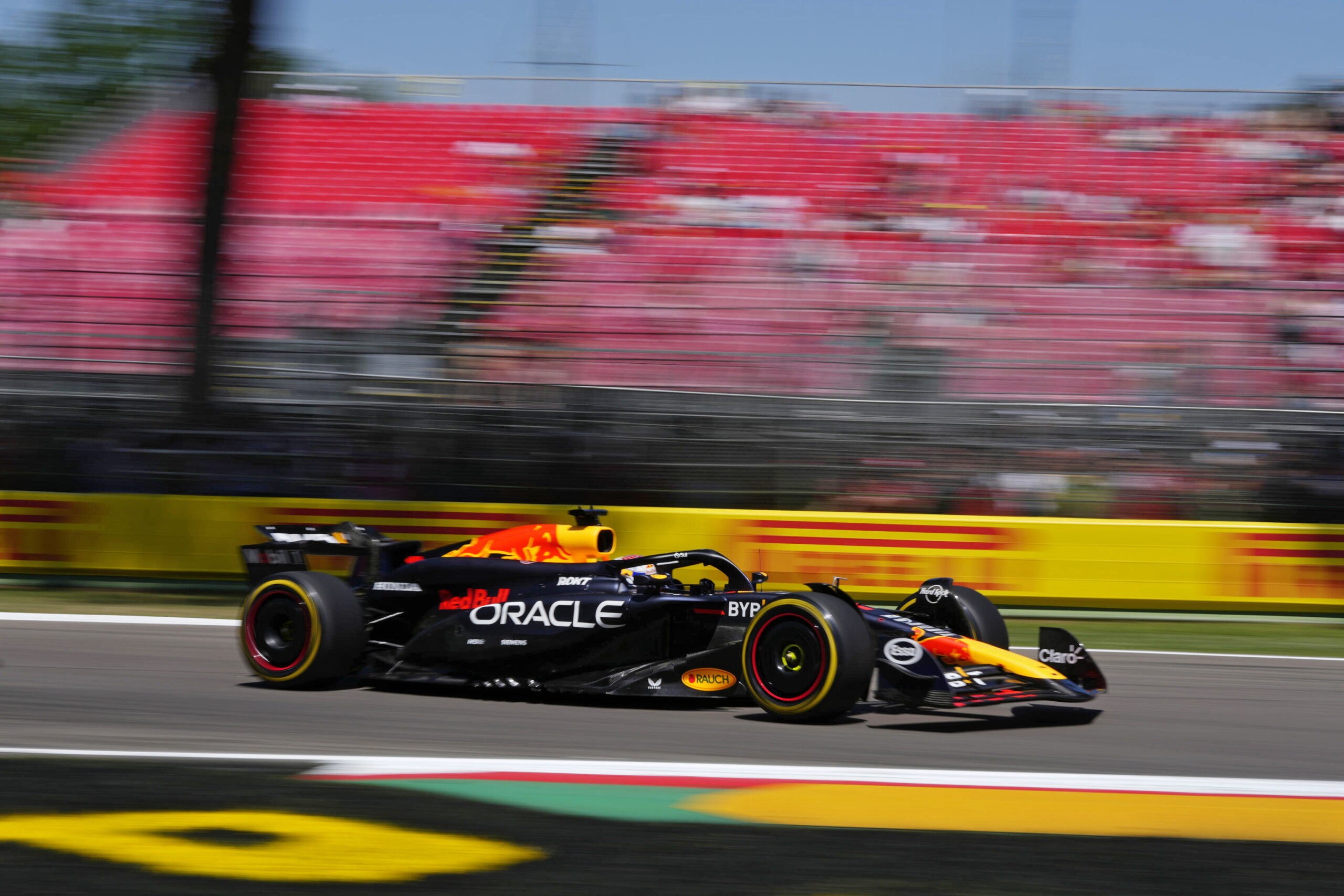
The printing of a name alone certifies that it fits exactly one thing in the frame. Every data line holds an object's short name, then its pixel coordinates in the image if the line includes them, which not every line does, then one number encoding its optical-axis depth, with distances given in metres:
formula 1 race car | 11.02
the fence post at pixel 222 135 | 23.67
